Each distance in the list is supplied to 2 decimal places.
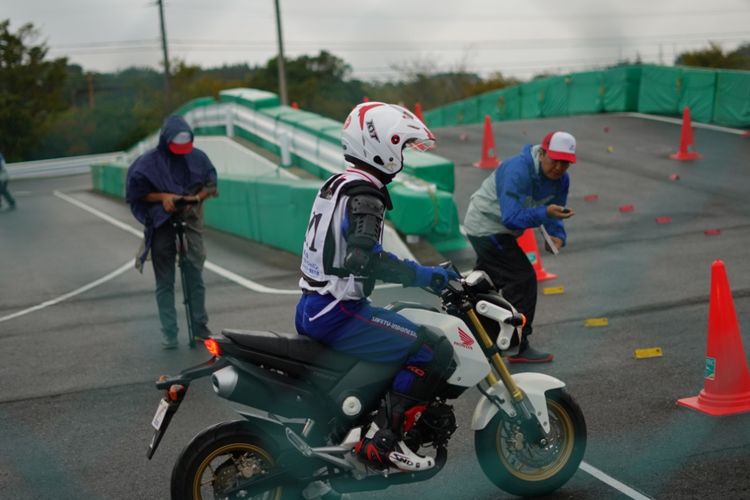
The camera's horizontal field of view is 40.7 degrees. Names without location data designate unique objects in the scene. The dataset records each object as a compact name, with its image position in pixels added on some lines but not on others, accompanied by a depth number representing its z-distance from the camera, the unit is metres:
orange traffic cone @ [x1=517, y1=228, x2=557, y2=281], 10.91
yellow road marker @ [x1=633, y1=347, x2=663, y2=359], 7.76
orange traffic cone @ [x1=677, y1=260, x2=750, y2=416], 6.47
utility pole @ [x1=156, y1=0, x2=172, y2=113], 60.16
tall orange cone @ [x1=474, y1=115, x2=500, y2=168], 20.20
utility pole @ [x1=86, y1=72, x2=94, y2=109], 84.25
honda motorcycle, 4.69
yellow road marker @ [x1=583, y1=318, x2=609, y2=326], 8.95
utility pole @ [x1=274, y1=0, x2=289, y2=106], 45.44
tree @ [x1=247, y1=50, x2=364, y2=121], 57.62
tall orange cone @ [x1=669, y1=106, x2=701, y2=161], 19.45
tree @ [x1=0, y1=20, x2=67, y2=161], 60.84
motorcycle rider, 4.78
